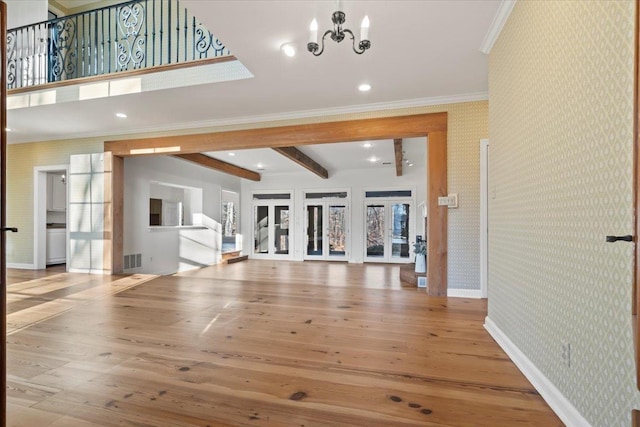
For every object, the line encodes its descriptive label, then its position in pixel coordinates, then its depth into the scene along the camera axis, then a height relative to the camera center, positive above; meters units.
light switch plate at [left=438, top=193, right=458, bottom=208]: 3.97 +0.26
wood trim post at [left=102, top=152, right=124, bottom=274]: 5.46 +0.09
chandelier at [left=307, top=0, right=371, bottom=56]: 2.03 +1.26
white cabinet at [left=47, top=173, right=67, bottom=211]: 6.97 +0.64
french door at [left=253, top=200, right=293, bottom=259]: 10.00 -0.29
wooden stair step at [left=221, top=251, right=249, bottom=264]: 9.38 -1.17
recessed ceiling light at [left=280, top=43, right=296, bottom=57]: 2.86 +1.61
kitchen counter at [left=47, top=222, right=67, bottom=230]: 6.96 -0.11
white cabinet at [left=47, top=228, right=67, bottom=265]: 6.59 -0.55
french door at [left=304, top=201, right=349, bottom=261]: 9.52 -0.31
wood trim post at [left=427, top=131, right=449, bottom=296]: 4.03 +0.02
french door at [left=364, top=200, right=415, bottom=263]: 9.01 -0.29
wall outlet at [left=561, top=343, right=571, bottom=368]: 1.50 -0.66
